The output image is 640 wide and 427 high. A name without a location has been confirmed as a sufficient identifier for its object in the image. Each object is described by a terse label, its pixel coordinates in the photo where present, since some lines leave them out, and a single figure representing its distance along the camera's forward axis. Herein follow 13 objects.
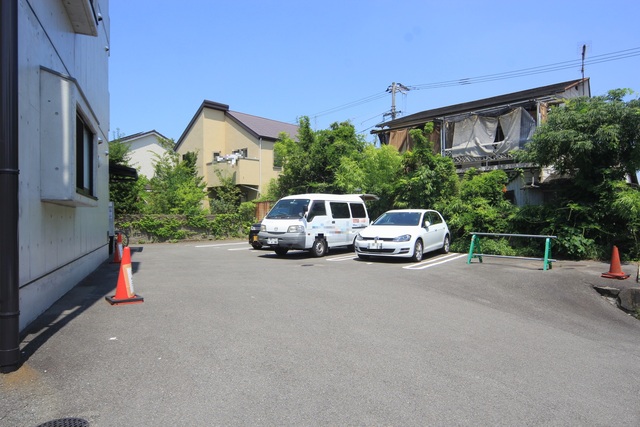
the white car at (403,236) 12.62
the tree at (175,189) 23.16
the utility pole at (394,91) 34.09
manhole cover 3.13
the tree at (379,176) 18.64
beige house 29.72
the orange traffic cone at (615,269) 9.88
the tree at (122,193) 22.84
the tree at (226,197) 26.75
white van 13.93
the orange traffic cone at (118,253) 12.86
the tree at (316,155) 23.30
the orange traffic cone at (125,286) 6.97
